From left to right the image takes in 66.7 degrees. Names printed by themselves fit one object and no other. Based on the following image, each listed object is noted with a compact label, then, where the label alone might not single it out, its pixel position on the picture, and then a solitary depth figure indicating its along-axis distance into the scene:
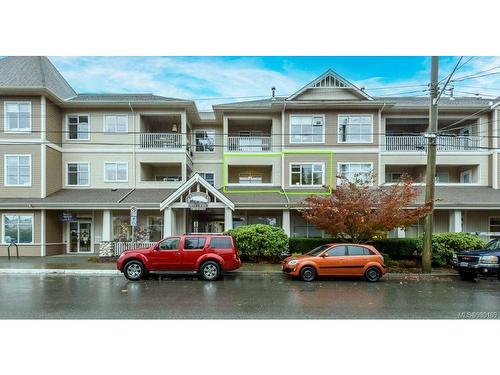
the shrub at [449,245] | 17.72
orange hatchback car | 14.38
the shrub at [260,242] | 18.45
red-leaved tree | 16.33
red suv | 14.38
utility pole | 15.66
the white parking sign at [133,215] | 17.69
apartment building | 22.17
